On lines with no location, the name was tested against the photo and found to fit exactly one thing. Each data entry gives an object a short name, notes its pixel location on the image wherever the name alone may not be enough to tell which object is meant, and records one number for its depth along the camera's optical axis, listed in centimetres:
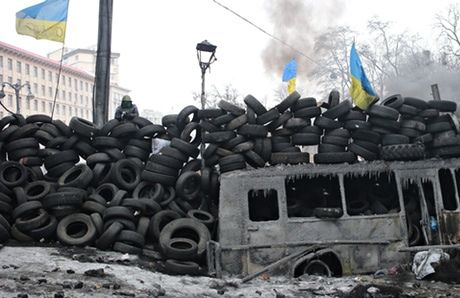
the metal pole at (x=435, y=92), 1038
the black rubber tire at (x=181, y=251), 809
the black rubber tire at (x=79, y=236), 825
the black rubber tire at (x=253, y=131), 889
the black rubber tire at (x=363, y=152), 876
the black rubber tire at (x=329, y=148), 883
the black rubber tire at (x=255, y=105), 902
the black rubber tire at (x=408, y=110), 901
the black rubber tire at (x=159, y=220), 863
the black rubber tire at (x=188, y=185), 920
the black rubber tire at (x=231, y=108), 908
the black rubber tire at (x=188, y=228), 838
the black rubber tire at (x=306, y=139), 895
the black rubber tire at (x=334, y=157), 859
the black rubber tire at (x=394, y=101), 904
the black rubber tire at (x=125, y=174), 932
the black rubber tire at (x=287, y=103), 910
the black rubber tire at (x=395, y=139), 879
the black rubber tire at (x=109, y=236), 819
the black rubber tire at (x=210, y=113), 921
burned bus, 798
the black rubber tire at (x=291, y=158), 864
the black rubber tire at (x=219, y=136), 895
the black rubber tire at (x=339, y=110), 908
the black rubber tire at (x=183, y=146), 945
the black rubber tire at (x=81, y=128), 972
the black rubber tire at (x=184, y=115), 981
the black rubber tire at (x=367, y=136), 887
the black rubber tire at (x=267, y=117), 902
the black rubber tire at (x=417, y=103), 909
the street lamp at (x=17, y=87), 2309
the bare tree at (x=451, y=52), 3388
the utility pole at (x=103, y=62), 1204
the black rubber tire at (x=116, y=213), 842
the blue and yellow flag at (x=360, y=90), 910
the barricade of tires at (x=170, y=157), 840
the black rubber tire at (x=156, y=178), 931
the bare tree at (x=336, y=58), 3928
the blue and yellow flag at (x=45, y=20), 1120
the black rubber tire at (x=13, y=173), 901
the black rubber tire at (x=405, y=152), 858
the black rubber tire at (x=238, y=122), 897
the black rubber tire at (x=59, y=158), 952
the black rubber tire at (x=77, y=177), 897
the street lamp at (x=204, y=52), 1166
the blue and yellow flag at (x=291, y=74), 1265
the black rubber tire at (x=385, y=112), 884
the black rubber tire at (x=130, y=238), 830
